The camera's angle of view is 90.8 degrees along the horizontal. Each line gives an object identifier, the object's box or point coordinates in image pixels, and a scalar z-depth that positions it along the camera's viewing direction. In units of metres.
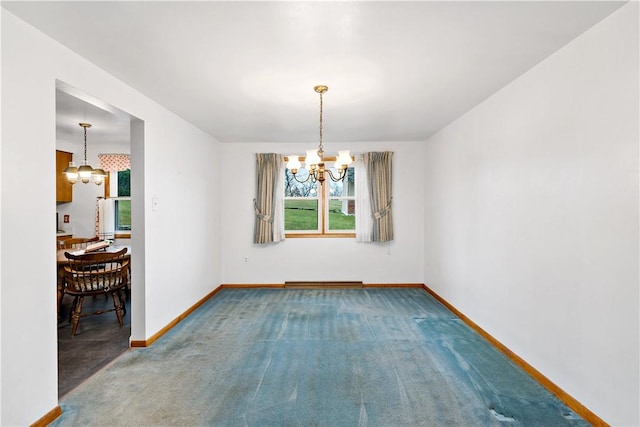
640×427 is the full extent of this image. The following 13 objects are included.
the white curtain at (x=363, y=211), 5.35
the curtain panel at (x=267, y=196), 5.33
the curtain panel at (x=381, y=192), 5.29
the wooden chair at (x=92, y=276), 3.33
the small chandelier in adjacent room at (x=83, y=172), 4.14
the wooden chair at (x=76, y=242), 4.50
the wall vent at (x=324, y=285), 5.36
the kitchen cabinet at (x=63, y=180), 5.31
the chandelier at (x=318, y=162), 3.04
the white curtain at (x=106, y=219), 5.59
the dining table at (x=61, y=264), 3.53
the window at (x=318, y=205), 5.57
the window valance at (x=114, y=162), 5.62
